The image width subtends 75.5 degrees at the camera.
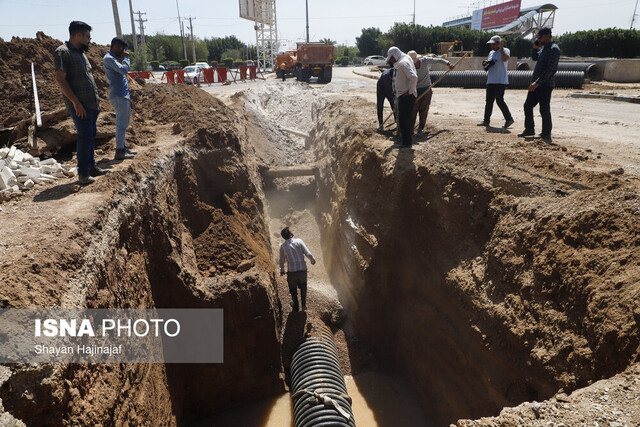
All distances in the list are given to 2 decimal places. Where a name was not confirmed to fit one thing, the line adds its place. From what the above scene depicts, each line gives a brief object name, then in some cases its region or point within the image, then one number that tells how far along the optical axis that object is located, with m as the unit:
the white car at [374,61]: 47.73
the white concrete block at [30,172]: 6.02
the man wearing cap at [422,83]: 8.75
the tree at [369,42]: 62.94
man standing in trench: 7.77
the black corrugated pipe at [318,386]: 5.95
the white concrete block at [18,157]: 6.31
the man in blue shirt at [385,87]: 9.55
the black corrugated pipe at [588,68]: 21.58
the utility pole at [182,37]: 57.69
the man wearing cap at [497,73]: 8.15
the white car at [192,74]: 26.77
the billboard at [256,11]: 35.50
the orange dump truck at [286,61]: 27.59
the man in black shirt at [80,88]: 5.45
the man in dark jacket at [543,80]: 7.04
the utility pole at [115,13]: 22.86
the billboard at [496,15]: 44.84
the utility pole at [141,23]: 38.81
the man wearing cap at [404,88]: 7.35
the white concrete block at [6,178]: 5.62
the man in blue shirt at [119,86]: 6.29
